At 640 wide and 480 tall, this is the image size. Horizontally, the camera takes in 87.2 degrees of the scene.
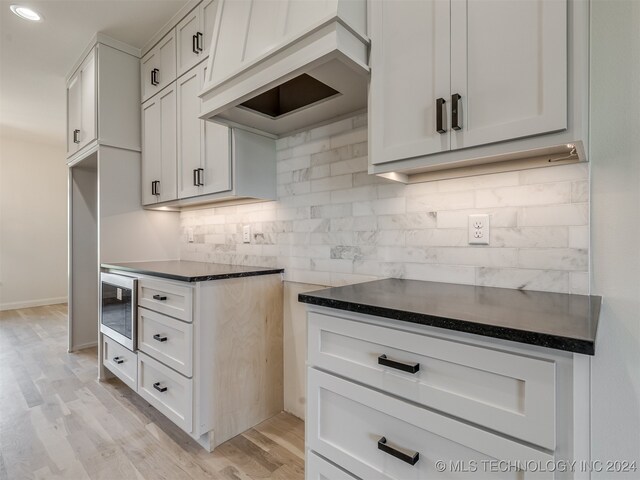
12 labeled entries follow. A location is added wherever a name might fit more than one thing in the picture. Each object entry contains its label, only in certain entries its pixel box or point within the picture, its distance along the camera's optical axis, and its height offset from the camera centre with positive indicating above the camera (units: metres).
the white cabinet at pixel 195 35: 2.13 +1.35
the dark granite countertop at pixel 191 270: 1.75 -0.20
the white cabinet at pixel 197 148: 2.01 +0.58
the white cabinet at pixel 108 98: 2.65 +1.15
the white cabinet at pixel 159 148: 2.45 +0.69
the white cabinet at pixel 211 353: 1.72 -0.65
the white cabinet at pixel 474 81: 0.88 +0.47
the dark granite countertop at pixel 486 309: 0.69 -0.19
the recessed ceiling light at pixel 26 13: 2.26 +1.56
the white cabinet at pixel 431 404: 0.69 -0.41
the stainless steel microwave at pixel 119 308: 2.15 -0.49
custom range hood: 1.20 +0.73
